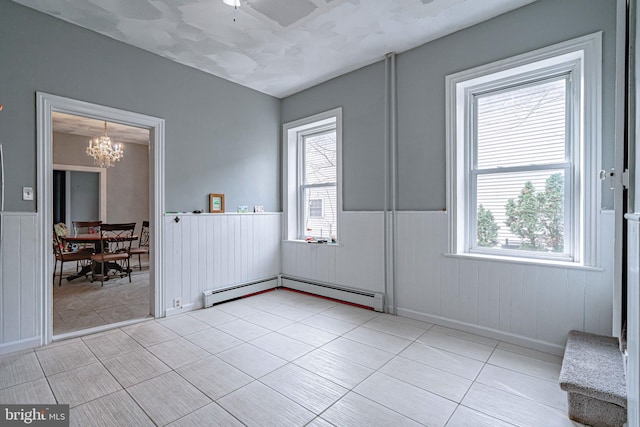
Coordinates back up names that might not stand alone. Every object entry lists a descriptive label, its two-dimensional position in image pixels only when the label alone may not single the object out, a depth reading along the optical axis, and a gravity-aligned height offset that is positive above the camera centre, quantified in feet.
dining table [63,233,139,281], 15.75 -1.68
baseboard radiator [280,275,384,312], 11.38 -3.51
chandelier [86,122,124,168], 18.19 +3.86
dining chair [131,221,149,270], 21.11 -1.95
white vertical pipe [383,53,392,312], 11.16 +1.31
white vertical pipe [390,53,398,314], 10.94 +1.55
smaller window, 13.93 +1.70
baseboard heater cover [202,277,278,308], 12.01 -3.54
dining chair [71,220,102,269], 17.00 -1.00
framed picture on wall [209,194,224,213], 12.36 +0.35
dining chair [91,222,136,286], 15.34 -2.37
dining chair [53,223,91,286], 15.53 -2.30
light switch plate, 8.25 +0.51
